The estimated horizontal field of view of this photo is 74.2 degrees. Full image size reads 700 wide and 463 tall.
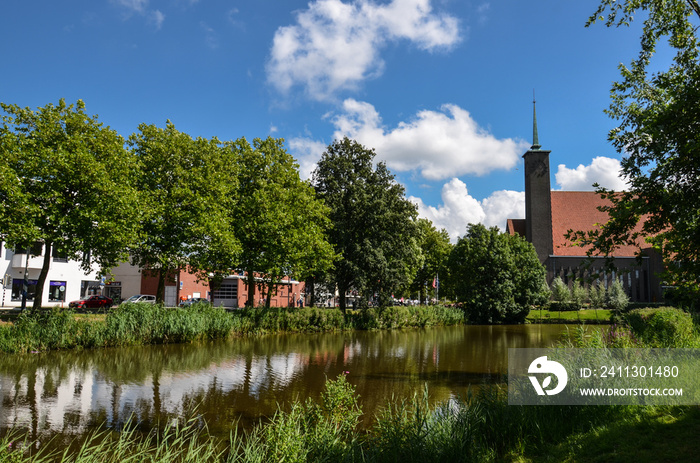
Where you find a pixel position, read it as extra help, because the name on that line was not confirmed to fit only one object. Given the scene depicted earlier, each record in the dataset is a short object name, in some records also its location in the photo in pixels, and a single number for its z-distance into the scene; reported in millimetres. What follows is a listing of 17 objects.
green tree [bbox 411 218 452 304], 57344
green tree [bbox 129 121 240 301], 26156
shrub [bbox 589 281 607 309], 59688
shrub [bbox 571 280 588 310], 57531
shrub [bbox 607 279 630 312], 57688
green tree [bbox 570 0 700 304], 6922
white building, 39531
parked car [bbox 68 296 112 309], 40031
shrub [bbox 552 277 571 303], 57250
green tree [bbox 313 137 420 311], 35188
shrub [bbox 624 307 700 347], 11219
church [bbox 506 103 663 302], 70062
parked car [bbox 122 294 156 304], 43656
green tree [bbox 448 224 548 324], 46438
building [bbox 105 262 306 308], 51406
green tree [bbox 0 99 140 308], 20125
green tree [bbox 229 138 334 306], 29641
